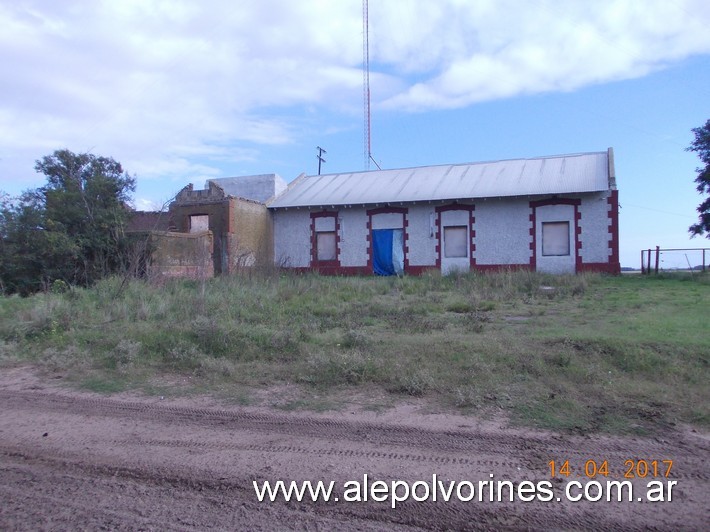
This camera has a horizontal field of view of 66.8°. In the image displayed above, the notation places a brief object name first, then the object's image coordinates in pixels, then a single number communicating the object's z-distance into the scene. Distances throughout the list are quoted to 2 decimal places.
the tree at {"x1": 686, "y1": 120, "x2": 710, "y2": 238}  22.62
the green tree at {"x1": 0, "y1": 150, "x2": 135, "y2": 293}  18.47
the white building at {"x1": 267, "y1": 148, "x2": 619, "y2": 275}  21.83
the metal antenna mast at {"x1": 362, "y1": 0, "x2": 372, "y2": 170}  34.97
